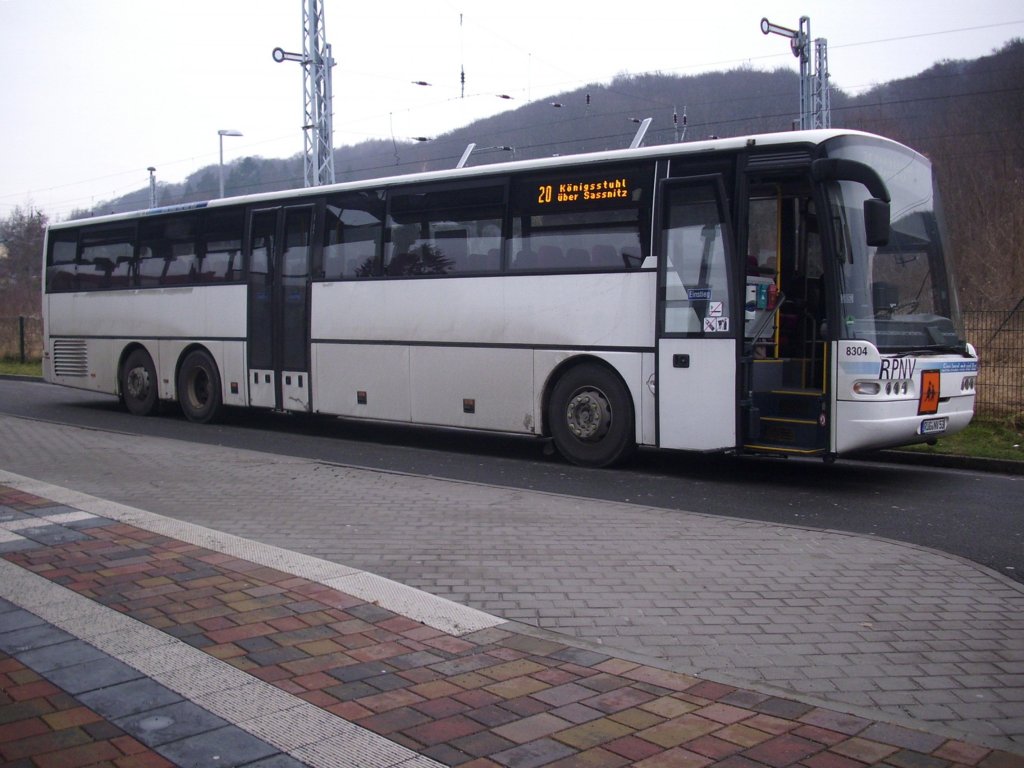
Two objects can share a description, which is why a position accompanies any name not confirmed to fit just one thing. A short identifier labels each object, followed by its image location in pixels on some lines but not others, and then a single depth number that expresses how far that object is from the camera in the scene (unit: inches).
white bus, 390.0
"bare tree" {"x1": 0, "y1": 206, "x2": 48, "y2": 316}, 2011.6
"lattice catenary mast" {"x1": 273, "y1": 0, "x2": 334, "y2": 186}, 992.9
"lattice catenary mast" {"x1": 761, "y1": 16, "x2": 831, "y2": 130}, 989.8
